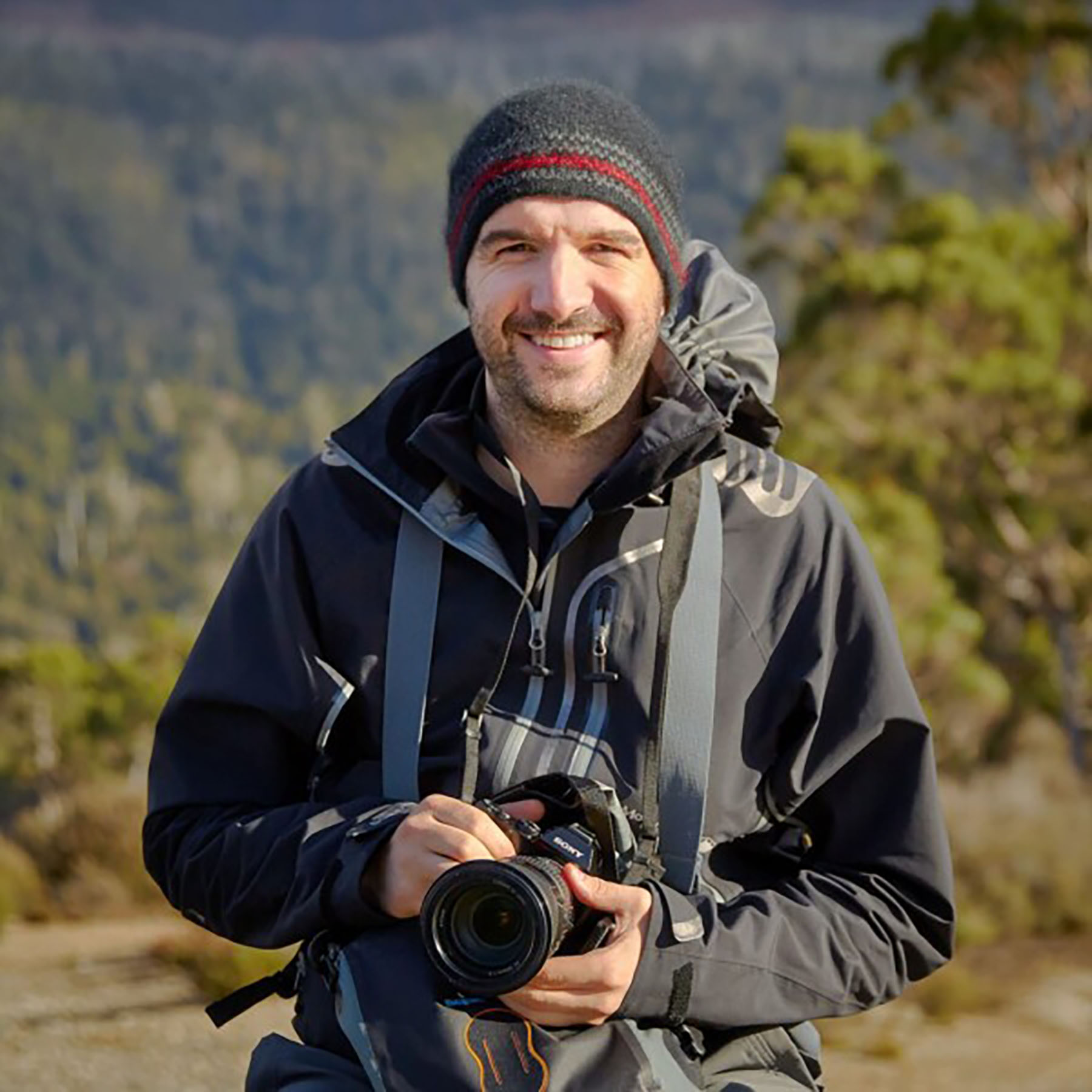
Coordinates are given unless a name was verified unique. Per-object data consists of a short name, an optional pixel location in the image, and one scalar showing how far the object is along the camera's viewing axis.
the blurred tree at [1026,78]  18.02
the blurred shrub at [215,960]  6.88
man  2.03
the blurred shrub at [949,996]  7.81
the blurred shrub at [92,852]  8.94
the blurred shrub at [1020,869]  9.66
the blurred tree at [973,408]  13.71
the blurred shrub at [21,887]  8.66
